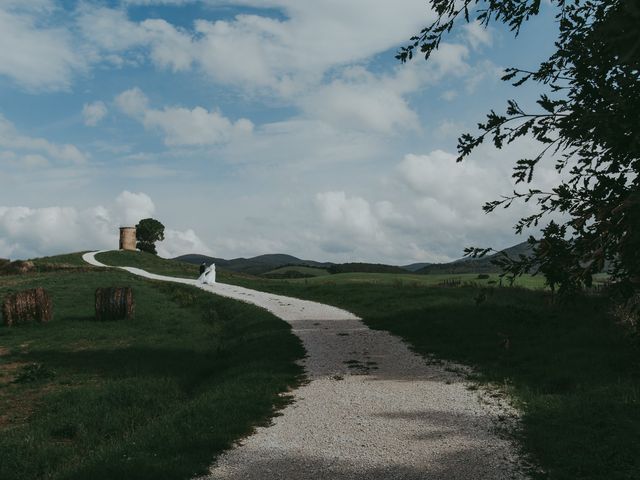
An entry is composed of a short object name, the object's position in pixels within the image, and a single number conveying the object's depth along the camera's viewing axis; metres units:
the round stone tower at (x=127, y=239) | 89.69
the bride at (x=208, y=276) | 44.53
